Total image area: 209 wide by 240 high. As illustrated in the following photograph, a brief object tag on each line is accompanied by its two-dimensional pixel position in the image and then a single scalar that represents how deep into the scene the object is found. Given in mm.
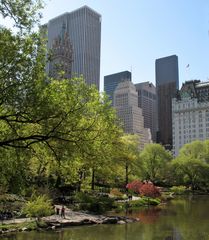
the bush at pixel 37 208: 31672
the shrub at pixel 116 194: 58069
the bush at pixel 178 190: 85625
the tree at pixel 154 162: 98856
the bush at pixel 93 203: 41812
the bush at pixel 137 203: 48312
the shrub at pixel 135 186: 62928
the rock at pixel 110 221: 34344
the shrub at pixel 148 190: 59438
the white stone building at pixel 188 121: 172250
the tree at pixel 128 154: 48619
